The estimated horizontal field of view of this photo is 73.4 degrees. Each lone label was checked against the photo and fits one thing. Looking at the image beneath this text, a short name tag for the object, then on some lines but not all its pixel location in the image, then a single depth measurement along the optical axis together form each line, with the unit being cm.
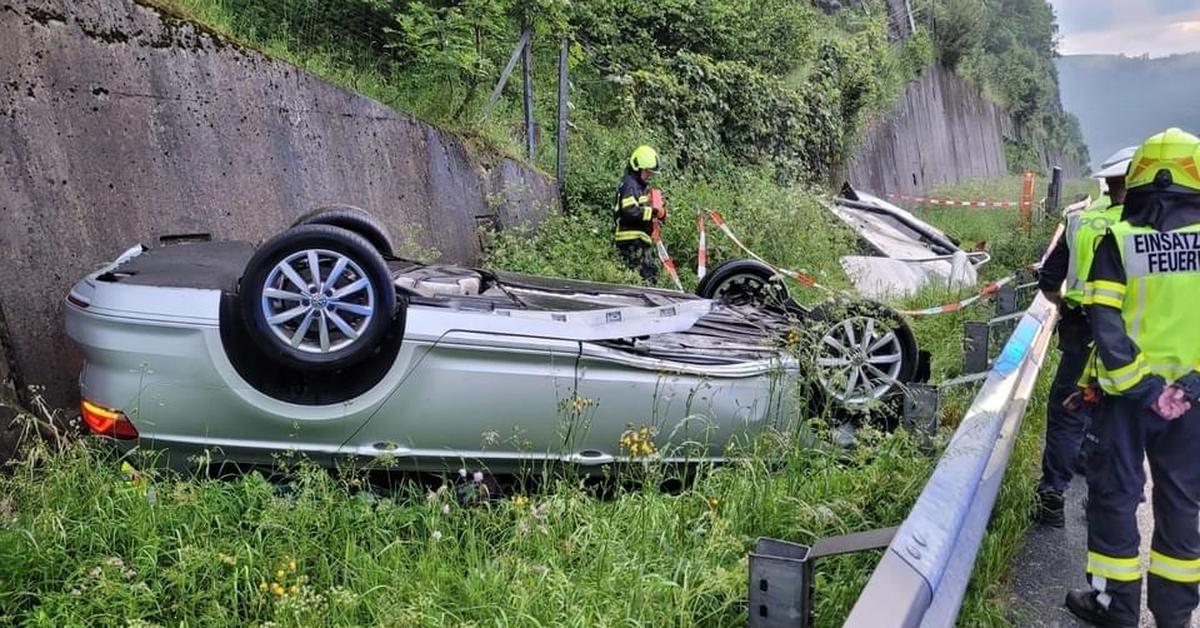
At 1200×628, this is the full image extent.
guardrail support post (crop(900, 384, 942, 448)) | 331
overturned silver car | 299
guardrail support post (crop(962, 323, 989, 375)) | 450
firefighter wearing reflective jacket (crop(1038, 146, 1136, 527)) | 306
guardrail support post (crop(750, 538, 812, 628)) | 168
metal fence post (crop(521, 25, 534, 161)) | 848
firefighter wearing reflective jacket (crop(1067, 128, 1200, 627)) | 258
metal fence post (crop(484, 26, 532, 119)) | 816
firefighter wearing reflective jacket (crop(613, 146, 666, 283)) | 767
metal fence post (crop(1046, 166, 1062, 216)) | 1330
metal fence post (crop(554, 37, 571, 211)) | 873
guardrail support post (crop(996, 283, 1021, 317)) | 556
